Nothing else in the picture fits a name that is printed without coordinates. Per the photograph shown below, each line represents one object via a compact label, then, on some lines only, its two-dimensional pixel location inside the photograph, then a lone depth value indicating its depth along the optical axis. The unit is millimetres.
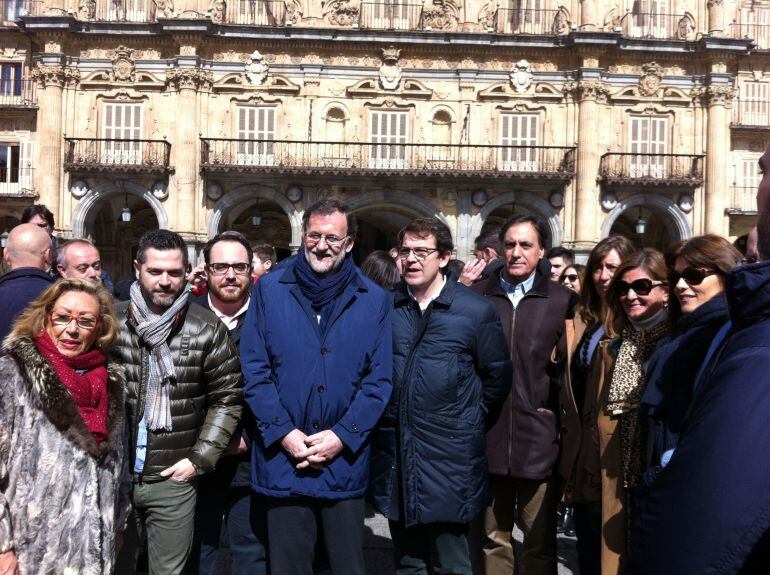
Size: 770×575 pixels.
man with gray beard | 3404
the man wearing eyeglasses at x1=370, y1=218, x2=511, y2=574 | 3674
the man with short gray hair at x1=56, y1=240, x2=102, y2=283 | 5172
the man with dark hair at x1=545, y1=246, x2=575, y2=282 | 7312
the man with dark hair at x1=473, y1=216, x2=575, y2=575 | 4234
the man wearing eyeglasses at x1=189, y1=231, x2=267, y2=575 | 3939
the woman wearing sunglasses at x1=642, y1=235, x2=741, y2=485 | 2662
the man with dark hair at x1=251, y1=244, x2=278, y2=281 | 6547
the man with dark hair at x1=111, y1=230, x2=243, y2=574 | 3615
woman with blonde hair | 2881
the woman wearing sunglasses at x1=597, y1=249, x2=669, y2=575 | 3701
